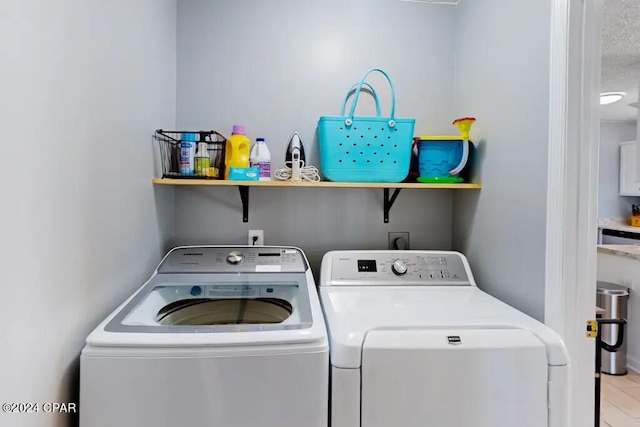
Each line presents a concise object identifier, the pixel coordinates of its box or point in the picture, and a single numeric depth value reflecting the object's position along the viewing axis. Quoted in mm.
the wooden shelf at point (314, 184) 1626
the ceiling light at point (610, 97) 3543
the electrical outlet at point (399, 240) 2002
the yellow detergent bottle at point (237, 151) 1735
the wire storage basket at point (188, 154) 1668
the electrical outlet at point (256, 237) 1925
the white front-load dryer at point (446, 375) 1010
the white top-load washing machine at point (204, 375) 906
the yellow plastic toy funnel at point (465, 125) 1693
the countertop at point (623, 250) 2883
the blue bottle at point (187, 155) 1667
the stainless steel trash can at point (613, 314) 2793
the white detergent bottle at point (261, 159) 1777
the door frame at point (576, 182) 1162
